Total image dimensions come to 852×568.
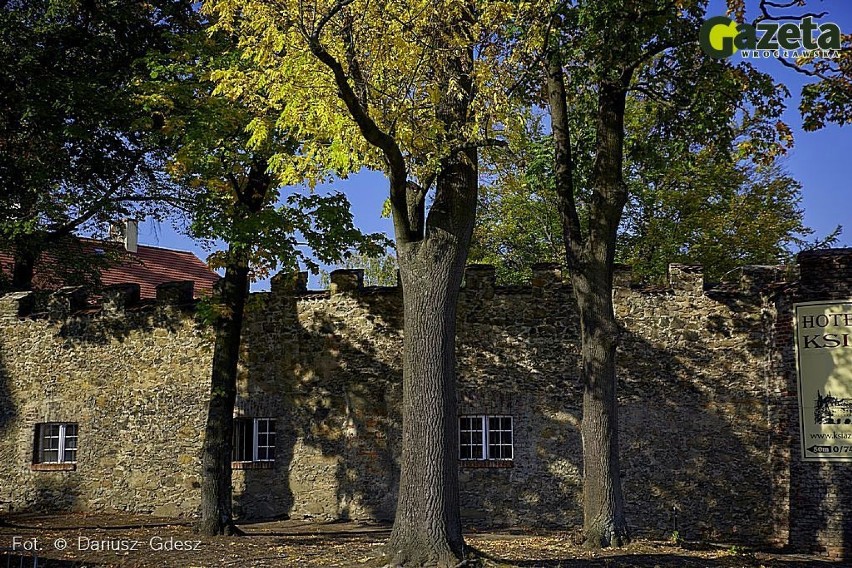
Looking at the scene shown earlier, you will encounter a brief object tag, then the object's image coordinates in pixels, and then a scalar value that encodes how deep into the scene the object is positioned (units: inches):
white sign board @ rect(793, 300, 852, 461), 529.7
